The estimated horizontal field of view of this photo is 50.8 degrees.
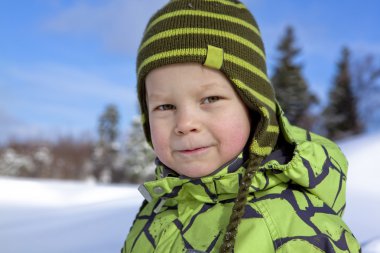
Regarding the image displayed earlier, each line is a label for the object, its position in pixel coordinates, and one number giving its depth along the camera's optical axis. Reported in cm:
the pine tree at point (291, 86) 1707
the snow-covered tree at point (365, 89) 1980
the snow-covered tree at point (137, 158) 2217
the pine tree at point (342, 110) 1934
